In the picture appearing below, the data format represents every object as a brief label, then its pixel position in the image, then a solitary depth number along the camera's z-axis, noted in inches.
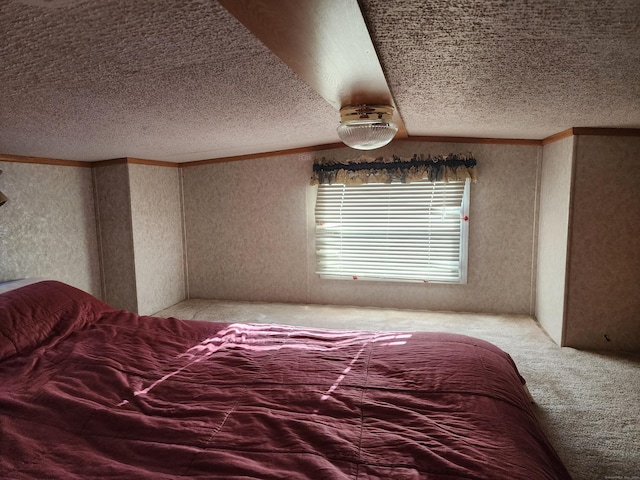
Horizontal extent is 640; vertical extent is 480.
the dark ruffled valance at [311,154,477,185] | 155.6
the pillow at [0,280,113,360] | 83.7
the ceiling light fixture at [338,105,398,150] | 79.6
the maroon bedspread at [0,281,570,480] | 48.9
